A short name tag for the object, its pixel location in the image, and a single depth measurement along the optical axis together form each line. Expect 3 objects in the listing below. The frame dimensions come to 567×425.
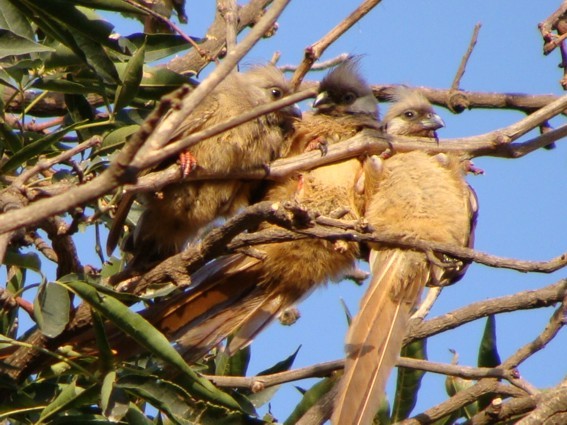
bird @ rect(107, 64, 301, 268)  8.55
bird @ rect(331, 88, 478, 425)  8.09
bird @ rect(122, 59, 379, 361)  8.54
